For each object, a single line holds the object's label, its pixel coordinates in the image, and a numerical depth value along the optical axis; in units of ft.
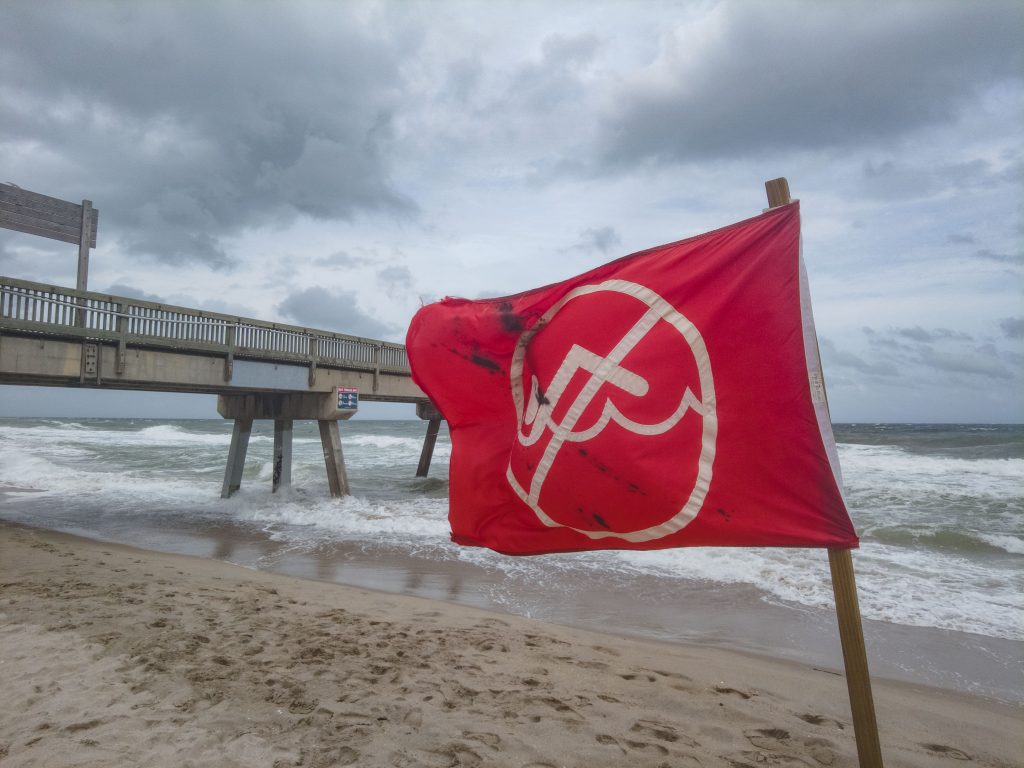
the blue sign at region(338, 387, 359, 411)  54.85
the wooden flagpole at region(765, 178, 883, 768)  7.89
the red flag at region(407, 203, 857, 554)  8.86
